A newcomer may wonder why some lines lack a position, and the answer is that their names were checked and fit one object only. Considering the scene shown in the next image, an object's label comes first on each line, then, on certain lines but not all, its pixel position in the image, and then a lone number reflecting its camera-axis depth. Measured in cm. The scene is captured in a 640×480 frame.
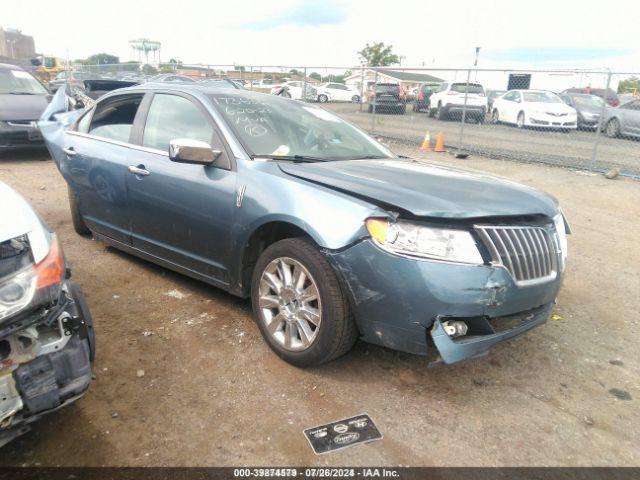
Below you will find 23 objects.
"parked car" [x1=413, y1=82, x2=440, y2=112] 2153
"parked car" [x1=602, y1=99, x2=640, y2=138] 1290
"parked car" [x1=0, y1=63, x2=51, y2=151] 920
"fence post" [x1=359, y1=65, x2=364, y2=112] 1598
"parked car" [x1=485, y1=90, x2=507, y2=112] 1706
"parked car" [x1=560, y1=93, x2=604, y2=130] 1455
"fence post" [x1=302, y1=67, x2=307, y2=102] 1656
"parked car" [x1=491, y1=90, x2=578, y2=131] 1453
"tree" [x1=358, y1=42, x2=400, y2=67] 6019
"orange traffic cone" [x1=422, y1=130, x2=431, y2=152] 1278
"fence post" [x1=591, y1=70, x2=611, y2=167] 971
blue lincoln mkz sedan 262
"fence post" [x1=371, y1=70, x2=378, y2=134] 1443
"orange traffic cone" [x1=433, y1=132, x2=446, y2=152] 1256
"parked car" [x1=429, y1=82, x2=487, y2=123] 1562
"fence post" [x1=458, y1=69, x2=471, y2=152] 1191
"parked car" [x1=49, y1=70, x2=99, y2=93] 2509
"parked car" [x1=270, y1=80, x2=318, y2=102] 1750
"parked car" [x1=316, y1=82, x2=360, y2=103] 2486
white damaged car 197
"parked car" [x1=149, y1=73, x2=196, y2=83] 1695
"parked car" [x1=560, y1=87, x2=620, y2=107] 1355
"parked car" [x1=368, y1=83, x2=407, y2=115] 1565
